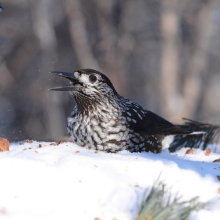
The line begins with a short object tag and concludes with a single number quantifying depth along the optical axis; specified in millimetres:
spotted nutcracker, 8016
